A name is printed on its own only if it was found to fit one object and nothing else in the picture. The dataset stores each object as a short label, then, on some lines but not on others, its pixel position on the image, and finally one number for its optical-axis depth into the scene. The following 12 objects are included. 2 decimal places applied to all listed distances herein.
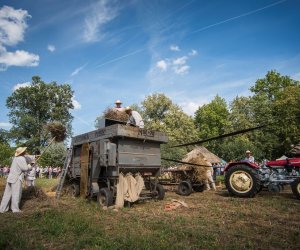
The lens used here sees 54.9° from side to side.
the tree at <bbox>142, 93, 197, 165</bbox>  49.44
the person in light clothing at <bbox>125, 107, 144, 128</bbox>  9.83
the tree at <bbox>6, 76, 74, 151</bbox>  49.97
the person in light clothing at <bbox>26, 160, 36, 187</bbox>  14.35
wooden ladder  10.37
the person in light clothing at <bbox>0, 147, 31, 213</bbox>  8.05
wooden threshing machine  8.34
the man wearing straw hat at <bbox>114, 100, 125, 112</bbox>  10.71
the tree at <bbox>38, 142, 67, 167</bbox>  37.09
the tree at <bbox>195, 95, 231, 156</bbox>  52.94
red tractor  9.41
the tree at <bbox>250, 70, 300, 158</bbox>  38.31
